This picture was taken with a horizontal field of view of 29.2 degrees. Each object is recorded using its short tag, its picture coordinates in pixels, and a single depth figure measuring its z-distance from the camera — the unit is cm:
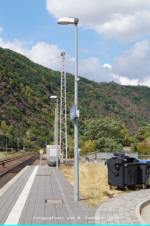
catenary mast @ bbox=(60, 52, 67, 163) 3506
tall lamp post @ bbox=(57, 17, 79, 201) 946
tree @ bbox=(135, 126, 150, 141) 9162
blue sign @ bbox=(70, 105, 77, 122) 972
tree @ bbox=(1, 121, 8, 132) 11074
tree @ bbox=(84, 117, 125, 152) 5056
